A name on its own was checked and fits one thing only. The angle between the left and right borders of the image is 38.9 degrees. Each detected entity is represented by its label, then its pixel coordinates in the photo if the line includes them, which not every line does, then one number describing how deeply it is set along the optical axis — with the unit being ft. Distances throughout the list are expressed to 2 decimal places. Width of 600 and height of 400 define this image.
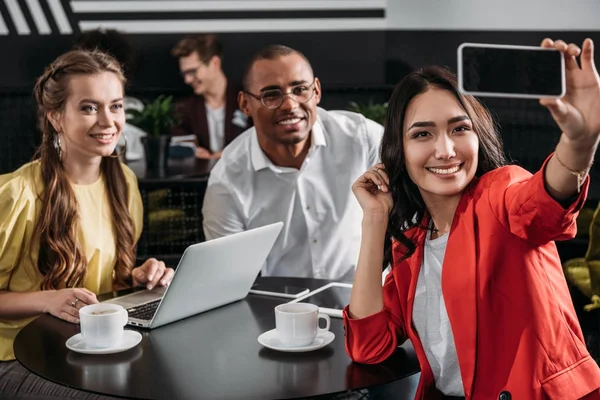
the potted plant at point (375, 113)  14.29
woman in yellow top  7.82
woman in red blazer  5.43
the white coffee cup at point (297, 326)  6.11
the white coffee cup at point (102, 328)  6.14
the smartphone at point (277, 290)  7.86
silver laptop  6.61
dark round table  5.47
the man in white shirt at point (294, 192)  10.00
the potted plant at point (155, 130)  13.78
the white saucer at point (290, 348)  6.09
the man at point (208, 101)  19.61
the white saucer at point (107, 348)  6.10
